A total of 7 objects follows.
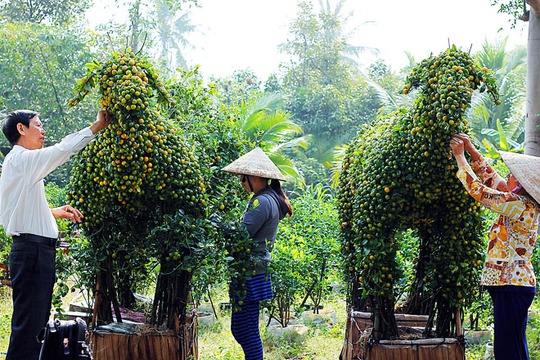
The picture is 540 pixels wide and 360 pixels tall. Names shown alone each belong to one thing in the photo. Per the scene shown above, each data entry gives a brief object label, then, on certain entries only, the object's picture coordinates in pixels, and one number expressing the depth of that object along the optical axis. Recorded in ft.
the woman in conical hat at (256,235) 16.37
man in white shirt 13.64
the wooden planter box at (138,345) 15.72
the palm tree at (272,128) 41.42
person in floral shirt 13.75
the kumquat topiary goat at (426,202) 14.30
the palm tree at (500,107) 56.34
